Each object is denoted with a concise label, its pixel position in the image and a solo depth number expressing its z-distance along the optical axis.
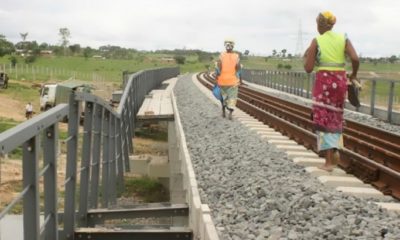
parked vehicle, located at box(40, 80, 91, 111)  34.44
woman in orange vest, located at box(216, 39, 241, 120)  13.28
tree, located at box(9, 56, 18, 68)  89.97
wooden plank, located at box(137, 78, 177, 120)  15.55
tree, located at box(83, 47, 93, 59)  158.18
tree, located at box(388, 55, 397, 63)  77.44
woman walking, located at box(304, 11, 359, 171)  7.22
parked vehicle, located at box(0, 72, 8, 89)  48.04
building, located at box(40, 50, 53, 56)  135.54
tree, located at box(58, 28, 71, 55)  156.50
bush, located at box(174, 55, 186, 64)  132.00
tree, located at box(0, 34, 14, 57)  103.91
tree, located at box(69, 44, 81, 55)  157.62
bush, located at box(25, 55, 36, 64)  104.50
